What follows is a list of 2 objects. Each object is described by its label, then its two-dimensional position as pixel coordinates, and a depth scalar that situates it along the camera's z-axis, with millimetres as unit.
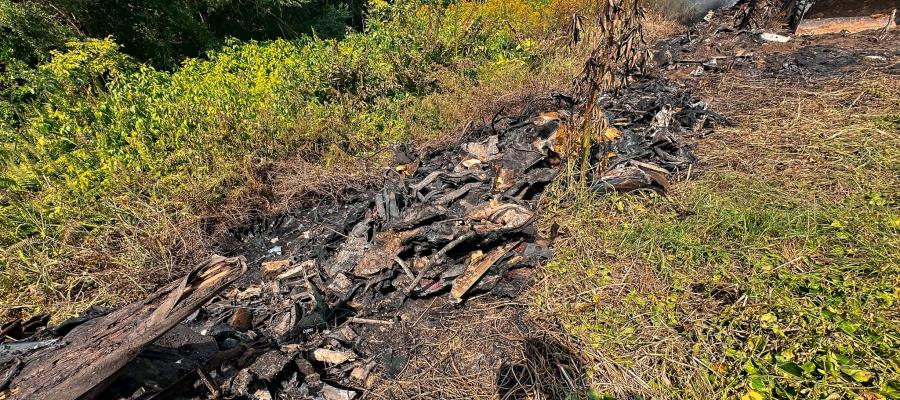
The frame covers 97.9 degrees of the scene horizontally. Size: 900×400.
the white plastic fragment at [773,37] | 6467
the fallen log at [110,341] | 1613
